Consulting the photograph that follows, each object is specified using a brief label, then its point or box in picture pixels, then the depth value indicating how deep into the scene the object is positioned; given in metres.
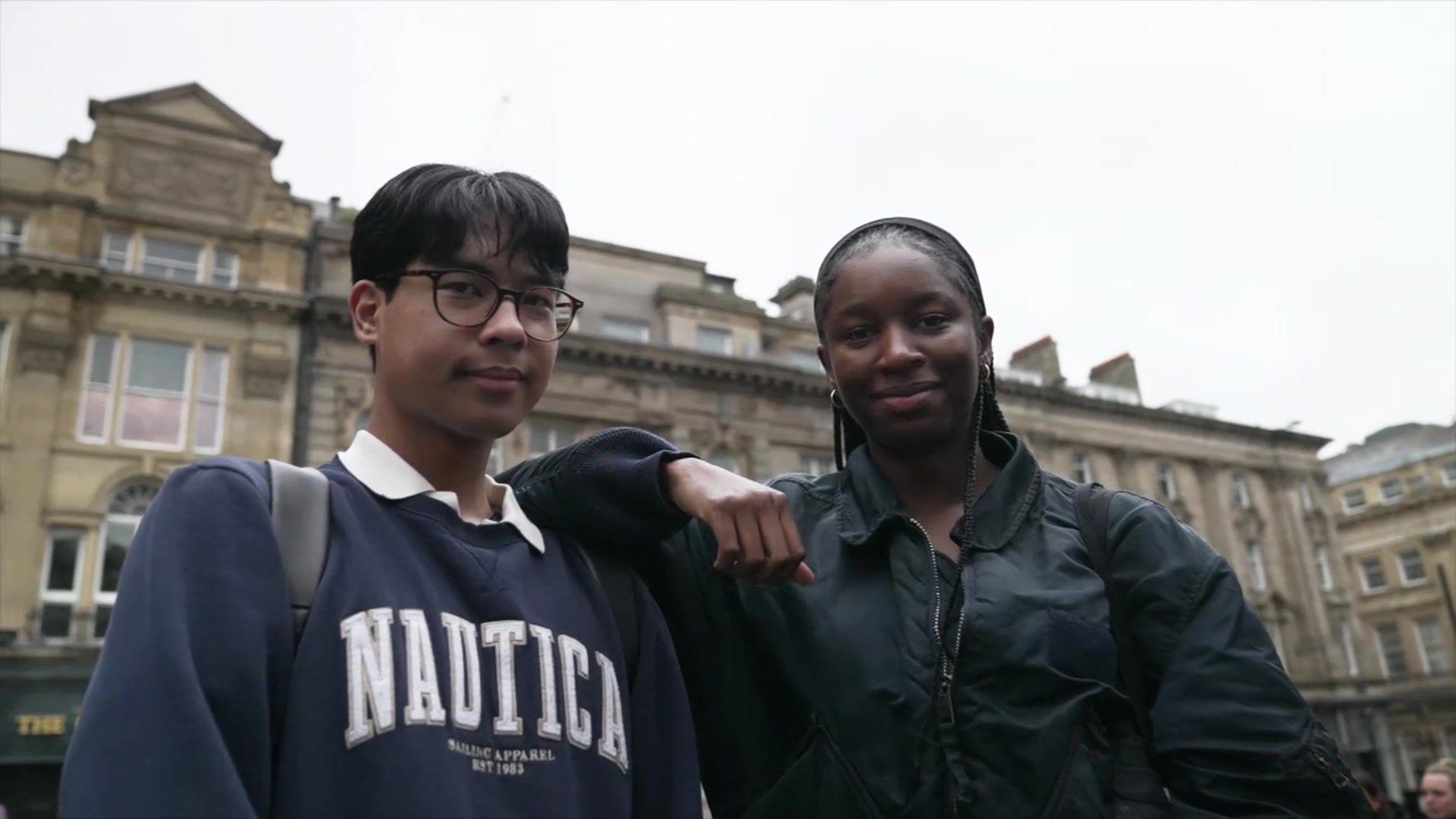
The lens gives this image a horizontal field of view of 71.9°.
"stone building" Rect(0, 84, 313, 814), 16.47
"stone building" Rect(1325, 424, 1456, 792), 42.88
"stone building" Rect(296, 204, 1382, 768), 22.36
